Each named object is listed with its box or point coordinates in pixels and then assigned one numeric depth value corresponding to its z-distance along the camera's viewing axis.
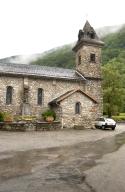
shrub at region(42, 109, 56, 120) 17.49
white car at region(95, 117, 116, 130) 16.87
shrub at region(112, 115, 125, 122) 28.11
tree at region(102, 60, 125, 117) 29.77
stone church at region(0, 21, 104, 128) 17.12
